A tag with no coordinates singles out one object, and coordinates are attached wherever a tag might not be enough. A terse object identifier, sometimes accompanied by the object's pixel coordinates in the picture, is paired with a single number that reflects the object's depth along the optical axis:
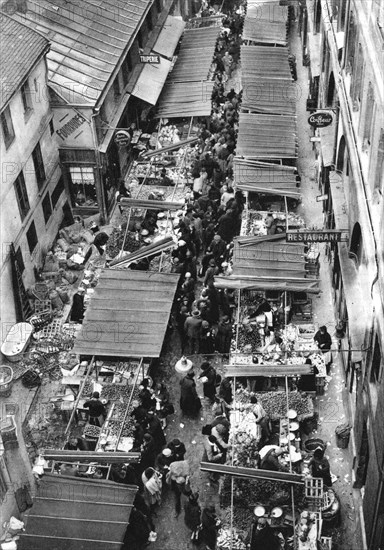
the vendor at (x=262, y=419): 24.38
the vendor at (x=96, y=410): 25.19
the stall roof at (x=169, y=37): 44.56
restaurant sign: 26.72
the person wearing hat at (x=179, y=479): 23.12
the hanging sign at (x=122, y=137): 35.47
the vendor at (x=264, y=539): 21.22
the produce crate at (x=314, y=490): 22.61
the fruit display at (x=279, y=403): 25.08
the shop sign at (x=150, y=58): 39.51
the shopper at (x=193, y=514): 22.36
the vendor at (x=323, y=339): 27.44
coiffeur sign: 30.83
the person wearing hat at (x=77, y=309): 30.00
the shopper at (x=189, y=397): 25.98
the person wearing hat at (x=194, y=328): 27.78
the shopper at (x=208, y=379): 26.52
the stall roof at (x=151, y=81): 40.28
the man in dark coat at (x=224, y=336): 28.19
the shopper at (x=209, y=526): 22.03
